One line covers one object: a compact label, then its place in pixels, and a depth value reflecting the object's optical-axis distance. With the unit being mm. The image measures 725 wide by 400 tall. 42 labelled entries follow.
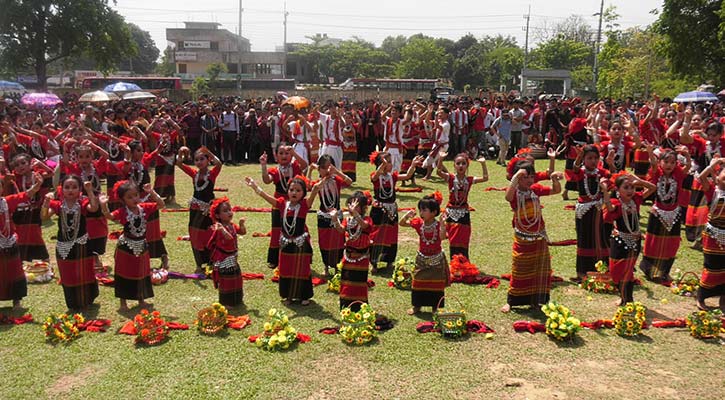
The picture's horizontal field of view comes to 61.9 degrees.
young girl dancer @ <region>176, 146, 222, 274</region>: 8773
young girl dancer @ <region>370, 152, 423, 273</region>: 8969
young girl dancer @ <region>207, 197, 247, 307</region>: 7375
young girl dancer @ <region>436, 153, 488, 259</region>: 8523
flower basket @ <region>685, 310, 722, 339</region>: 6465
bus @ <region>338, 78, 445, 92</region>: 51938
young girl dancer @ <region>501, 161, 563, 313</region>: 7109
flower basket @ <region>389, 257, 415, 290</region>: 8164
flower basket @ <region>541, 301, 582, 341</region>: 6387
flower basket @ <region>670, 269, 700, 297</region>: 7918
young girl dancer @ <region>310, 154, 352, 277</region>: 8289
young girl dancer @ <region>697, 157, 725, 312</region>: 7125
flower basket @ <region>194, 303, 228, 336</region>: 6637
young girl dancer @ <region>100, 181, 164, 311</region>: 7266
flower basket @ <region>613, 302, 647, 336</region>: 6547
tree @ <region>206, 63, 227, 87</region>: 61994
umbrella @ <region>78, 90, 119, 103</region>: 24578
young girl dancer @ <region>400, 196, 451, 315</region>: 7027
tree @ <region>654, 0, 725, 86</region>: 28938
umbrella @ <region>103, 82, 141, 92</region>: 29669
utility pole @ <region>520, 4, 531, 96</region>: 52312
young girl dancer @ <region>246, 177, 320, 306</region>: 7473
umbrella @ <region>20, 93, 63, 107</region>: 26328
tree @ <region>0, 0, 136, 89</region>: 36750
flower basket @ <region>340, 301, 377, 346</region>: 6359
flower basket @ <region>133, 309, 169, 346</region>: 6349
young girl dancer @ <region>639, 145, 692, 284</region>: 8281
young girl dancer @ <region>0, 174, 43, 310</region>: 7266
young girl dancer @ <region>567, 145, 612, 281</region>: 8422
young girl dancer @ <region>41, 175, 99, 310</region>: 7180
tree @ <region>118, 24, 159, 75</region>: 102375
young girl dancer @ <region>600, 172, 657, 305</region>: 7258
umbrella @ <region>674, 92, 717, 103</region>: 25188
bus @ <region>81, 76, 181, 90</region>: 45906
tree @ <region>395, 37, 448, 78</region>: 75375
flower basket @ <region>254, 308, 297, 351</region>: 6219
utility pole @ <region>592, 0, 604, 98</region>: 50062
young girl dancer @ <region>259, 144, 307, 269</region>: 8898
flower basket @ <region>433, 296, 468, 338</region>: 6512
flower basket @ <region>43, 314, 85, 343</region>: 6438
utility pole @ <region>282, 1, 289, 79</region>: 85000
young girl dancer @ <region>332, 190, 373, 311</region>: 6973
